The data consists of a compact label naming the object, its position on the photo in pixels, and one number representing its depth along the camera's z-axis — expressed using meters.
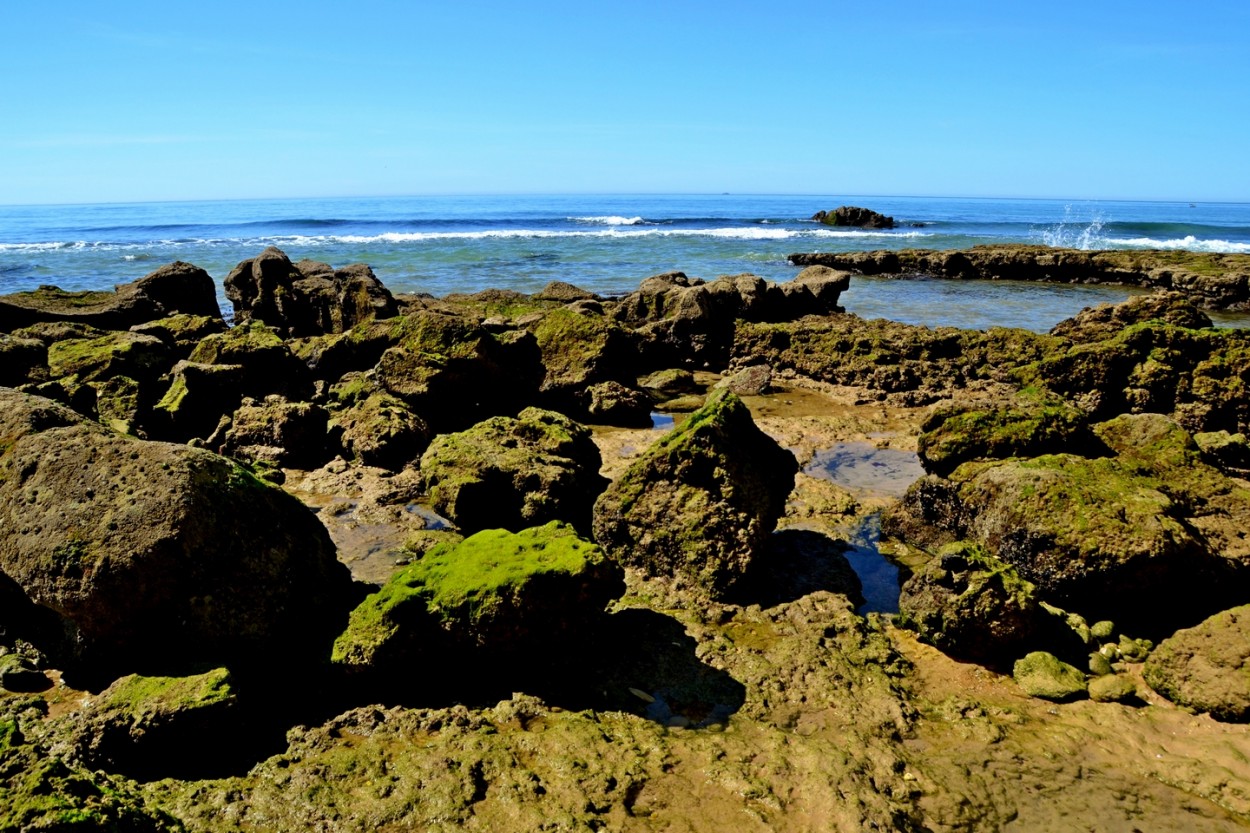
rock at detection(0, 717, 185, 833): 2.98
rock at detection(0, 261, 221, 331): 16.44
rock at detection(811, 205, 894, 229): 77.00
